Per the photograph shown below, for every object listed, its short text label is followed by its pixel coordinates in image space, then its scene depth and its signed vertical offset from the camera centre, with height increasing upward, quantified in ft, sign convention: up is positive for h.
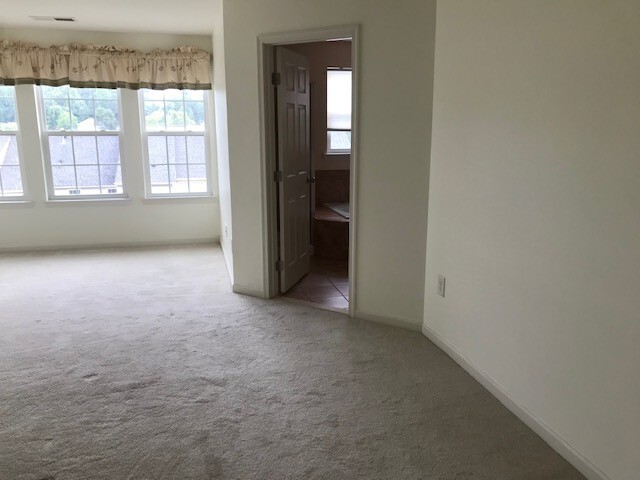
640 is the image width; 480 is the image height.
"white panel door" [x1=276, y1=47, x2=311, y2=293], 13.76 -1.01
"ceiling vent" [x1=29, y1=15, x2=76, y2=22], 16.22 +3.40
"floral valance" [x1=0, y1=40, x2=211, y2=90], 17.80 +2.12
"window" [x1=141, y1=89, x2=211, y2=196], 19.94 -0.59
